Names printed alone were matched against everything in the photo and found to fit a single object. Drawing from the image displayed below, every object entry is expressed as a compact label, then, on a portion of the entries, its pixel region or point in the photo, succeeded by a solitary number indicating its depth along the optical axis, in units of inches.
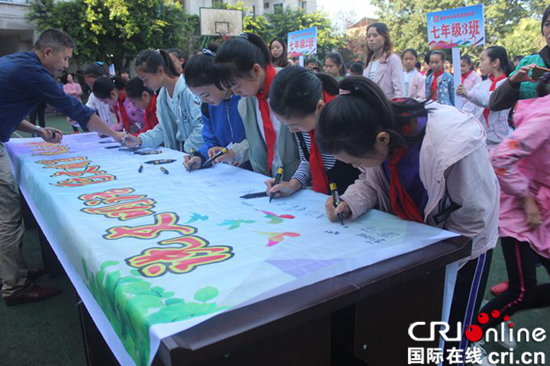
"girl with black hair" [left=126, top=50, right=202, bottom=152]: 106.7
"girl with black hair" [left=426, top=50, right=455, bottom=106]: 193.9
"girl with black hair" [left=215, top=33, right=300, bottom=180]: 67.9
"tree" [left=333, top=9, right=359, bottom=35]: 1198.0
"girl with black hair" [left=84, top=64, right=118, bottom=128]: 178.5
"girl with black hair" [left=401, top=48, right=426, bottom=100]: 198.8
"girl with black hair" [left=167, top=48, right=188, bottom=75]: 161.0
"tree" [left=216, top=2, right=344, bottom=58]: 1026.1
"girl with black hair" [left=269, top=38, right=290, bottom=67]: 186.0
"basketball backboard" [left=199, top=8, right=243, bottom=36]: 625.9
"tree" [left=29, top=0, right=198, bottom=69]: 600.7
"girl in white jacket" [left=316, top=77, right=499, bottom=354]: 42.2
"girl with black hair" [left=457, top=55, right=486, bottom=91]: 213.8
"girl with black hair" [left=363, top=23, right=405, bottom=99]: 149.4
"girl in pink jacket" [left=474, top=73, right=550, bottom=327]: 50.4
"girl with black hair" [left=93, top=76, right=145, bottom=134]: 142.0
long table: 29.3
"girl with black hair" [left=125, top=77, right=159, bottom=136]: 124.6
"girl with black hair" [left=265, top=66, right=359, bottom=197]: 55.6
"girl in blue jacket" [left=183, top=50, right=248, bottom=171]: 76.6
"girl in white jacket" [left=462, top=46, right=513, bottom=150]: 117.2
